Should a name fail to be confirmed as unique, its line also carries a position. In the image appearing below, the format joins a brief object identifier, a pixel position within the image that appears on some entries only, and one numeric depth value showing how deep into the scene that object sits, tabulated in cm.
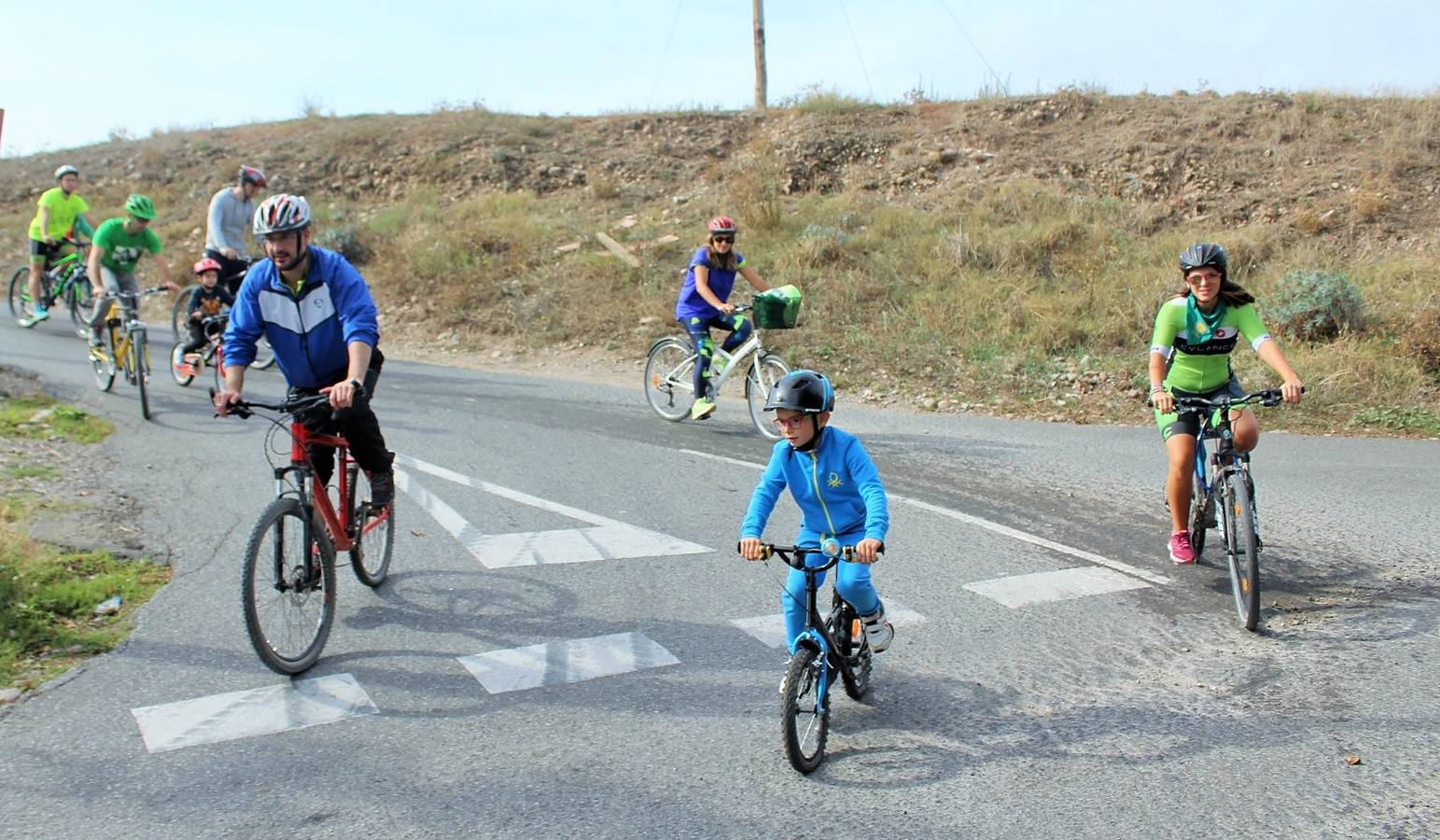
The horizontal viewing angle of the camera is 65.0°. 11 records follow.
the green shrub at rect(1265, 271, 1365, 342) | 1316
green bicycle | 1501
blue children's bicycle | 398
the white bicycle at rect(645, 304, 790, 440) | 1043
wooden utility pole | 2789
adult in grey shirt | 1151
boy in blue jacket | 426
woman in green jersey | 609
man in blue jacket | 514
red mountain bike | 472
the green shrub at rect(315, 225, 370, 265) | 2233
